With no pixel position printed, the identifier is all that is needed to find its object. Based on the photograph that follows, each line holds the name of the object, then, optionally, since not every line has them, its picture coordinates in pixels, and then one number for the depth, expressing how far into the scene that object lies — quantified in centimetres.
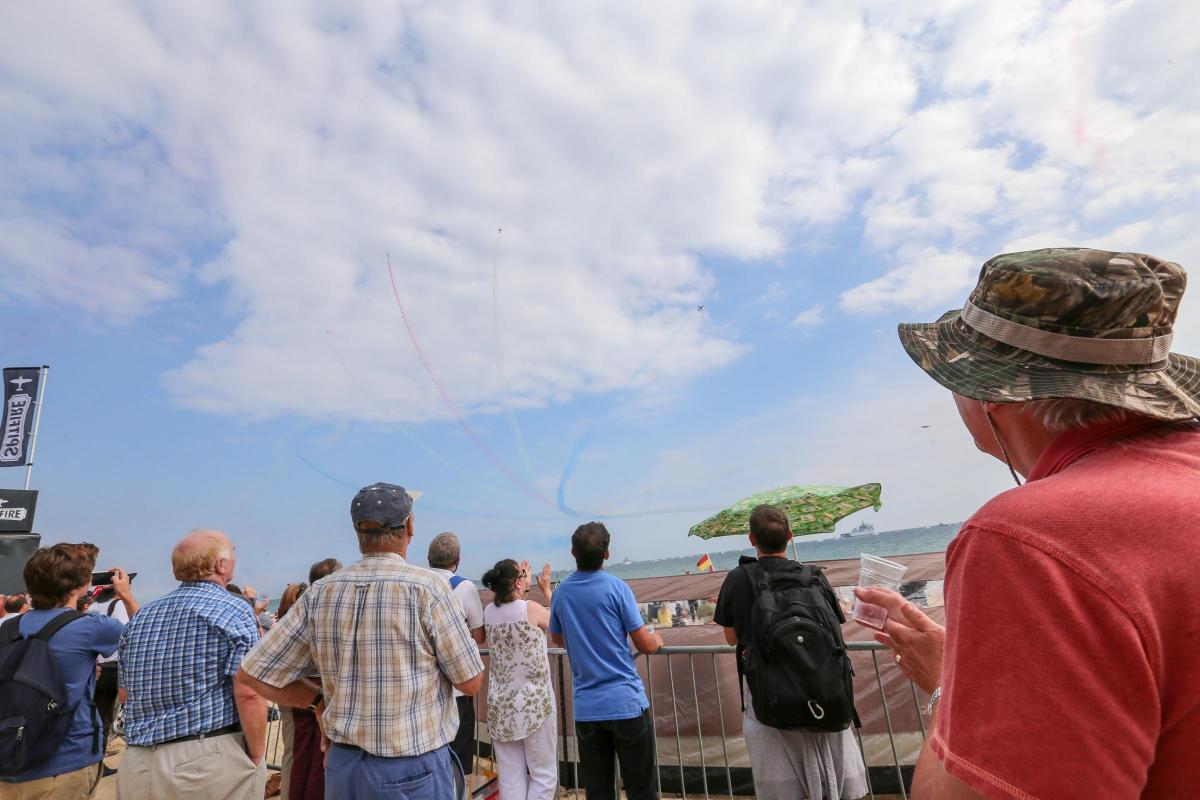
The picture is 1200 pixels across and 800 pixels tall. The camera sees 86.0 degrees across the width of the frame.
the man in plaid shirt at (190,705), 318
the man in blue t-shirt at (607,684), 437
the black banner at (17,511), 1297
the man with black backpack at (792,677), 344
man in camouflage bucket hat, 86
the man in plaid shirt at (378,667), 281
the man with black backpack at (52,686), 354
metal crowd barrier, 635
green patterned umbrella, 1157
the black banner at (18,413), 1445
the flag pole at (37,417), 1429
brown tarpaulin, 652
